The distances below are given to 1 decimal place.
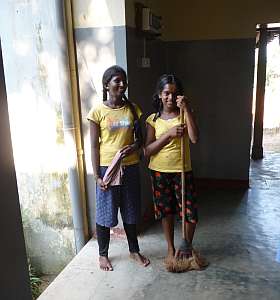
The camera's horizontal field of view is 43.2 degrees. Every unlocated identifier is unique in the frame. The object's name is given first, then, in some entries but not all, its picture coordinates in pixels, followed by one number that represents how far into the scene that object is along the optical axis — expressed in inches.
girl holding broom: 91.9
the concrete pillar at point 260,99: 207.5
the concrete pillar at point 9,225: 47.3
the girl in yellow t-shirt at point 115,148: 93.7
